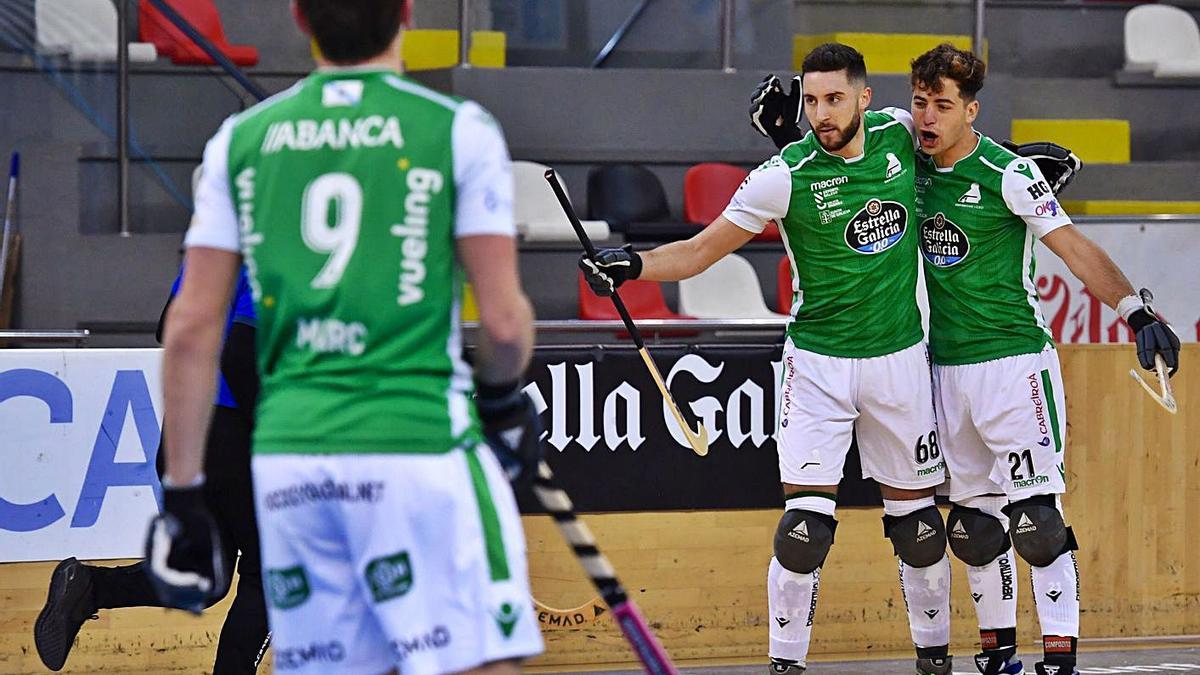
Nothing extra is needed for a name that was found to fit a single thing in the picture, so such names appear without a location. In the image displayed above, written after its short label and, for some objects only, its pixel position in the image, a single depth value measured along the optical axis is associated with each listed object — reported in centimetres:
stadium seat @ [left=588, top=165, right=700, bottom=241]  2000
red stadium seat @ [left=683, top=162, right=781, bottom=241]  2030
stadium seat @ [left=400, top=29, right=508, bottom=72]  1981
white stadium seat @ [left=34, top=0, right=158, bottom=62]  1764
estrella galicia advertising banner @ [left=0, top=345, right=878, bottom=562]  1264
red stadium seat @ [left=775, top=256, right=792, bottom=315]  1956
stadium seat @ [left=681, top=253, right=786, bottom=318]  1948
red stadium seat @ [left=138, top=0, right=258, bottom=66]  1797
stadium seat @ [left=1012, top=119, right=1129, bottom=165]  2322
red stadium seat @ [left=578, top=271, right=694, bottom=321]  1895
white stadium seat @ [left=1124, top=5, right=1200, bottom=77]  2450
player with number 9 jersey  577
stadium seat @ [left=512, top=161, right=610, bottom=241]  1900
